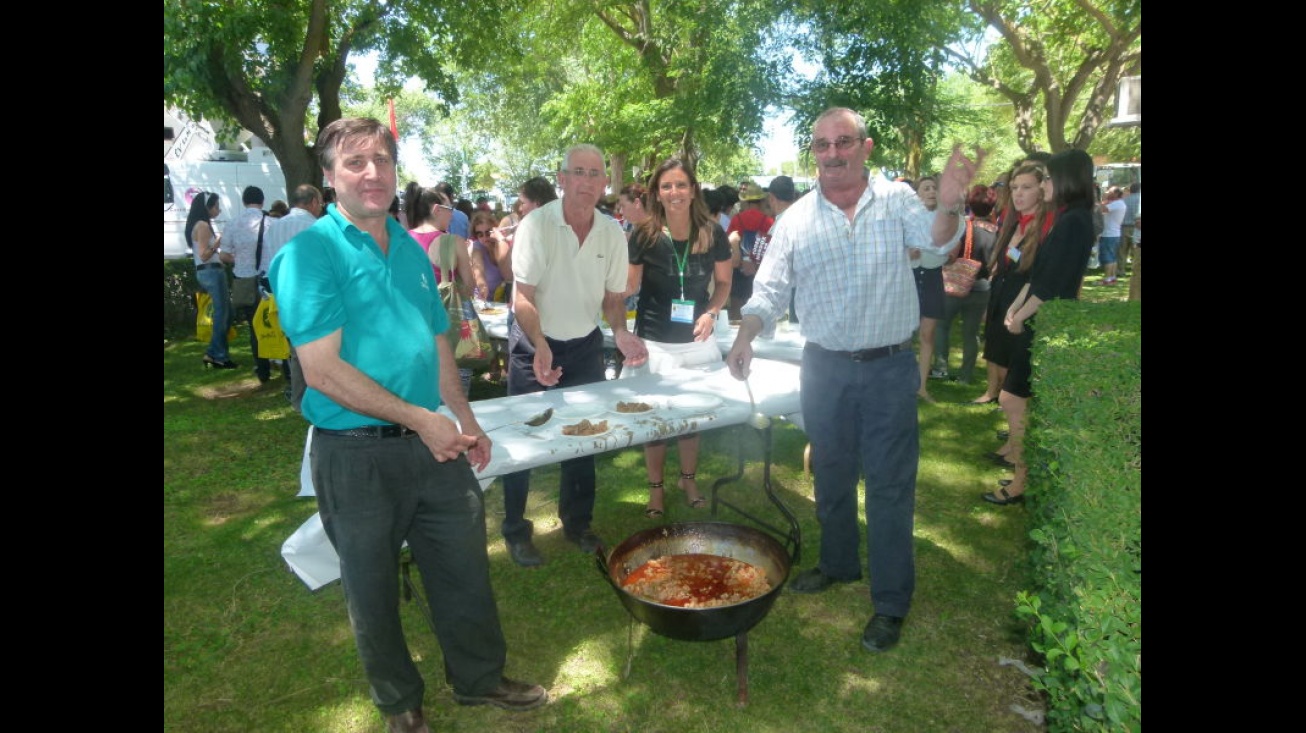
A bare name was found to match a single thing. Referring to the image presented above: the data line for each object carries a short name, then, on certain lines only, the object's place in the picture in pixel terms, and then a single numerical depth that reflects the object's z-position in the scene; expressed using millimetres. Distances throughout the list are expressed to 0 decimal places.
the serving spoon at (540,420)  3582
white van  18641
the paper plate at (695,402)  3877
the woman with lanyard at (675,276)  4566
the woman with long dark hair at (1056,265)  4363
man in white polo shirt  3957
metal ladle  3648
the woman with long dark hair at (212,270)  8852
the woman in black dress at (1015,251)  5086
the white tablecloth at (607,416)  3322
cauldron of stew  2717
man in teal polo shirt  2285
